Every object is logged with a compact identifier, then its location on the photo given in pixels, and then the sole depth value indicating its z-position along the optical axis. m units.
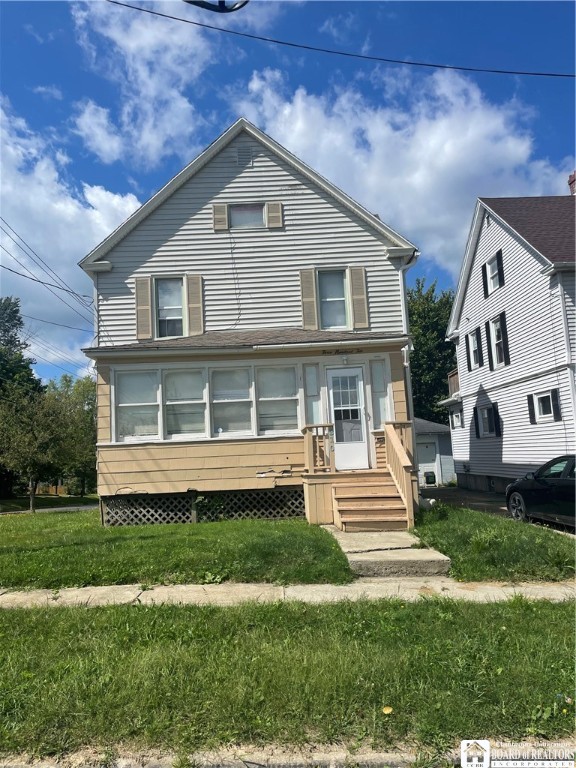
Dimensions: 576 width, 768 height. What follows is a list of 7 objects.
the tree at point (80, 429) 22.97
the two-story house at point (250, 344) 11.60
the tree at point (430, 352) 40.62
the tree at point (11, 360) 33.66
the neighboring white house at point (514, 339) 15.41
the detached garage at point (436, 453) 28.12
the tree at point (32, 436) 19.81
